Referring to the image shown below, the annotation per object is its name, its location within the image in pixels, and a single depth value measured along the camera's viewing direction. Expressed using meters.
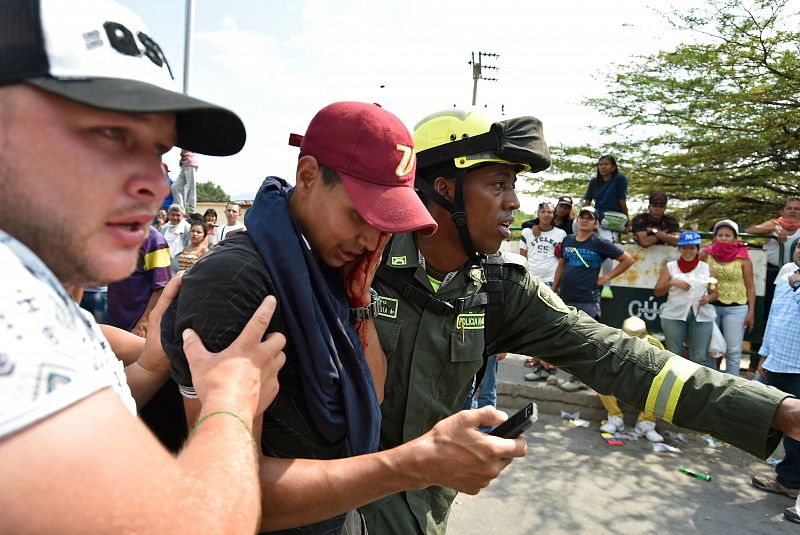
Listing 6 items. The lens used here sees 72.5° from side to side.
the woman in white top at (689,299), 6.43
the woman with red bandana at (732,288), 6.52
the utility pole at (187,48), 10.83
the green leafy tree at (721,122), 9.36
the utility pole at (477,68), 26.73
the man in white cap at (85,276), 0.59
